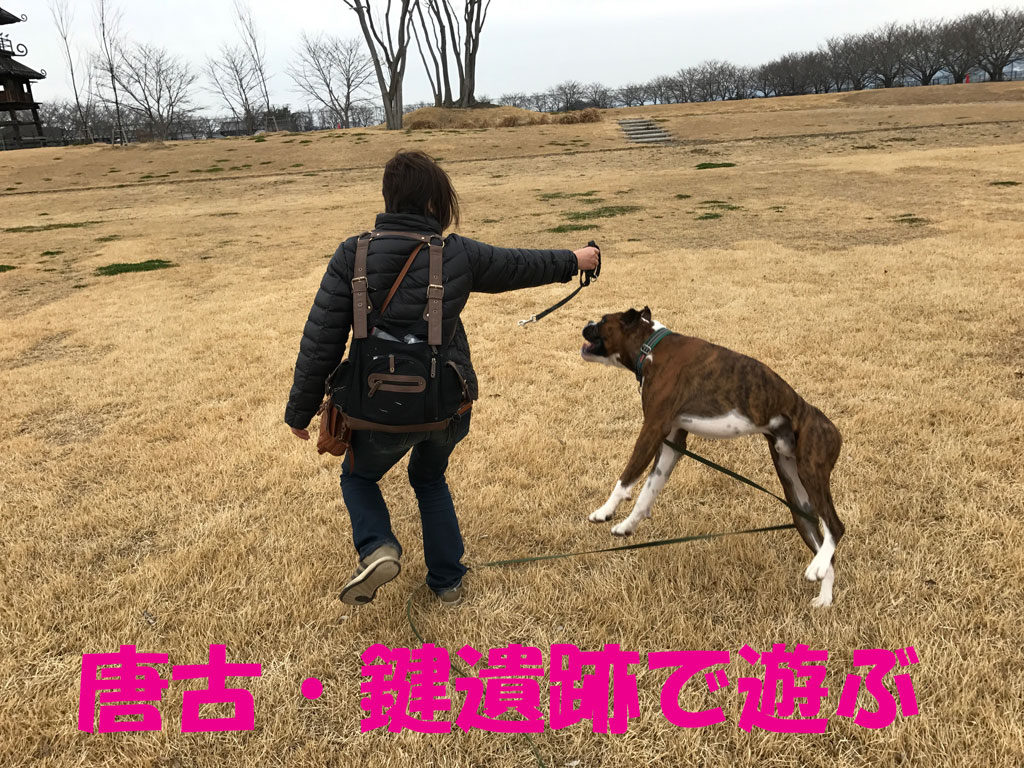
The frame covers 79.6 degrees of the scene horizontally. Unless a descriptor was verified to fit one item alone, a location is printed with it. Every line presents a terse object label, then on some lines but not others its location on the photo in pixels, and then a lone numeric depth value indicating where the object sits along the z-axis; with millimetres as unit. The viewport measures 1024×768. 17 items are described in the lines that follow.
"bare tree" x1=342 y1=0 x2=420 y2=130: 40281
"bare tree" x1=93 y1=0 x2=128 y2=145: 53062
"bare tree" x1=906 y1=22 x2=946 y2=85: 59531
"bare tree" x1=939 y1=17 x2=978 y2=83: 56812
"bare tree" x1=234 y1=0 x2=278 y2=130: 63312
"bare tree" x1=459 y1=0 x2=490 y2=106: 43719
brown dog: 2525
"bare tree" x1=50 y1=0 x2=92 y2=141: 51031
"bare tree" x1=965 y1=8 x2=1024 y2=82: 55125
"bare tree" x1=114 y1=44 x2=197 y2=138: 57188
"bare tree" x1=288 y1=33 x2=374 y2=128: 67000
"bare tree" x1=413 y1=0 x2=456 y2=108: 45875
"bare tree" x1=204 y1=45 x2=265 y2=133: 61853
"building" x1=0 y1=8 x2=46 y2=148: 40031
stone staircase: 27062
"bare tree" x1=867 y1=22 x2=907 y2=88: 61438
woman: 2240
